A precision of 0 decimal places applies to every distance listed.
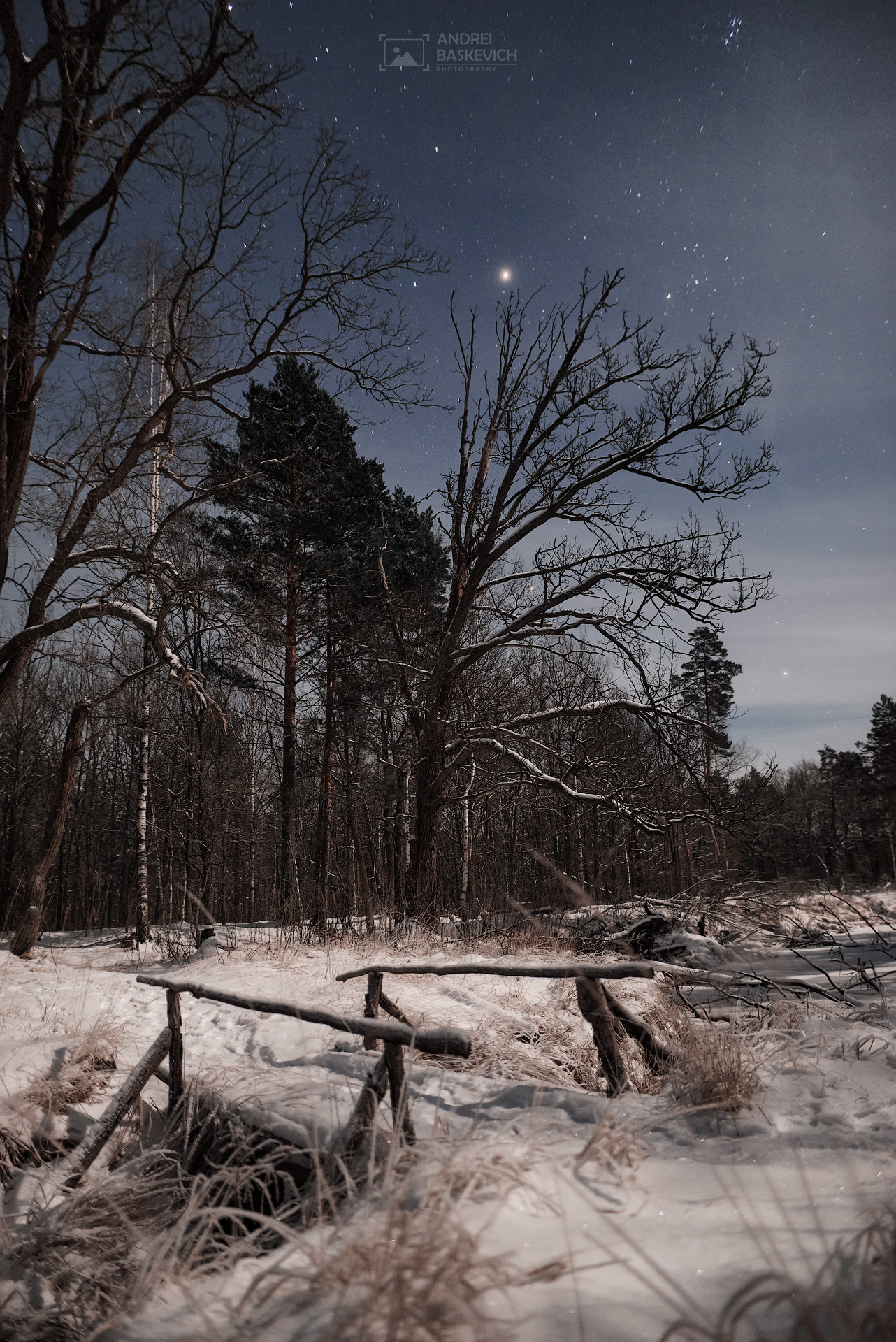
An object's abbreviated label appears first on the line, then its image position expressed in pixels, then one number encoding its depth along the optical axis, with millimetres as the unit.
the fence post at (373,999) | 4172
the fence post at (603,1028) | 3172
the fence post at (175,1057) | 3889
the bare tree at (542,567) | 10125
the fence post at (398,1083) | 2578
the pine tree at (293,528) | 13094
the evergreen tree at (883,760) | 38781
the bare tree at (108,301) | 6504
